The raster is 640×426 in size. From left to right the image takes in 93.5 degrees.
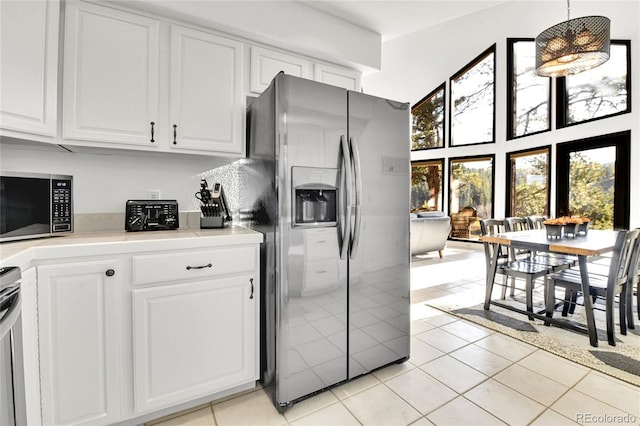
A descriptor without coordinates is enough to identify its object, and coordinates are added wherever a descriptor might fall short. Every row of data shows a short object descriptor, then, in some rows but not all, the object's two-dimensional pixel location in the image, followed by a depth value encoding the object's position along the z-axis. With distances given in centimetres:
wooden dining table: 231
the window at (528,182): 554
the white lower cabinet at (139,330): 129
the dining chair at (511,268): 279
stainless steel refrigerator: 160
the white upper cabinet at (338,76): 241
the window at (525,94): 555
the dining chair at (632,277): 243
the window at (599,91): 440
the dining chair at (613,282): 225
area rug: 204
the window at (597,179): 437
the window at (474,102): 642
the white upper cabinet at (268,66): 212
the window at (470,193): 651
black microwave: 138
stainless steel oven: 89
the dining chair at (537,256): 311
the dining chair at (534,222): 391
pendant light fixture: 283
